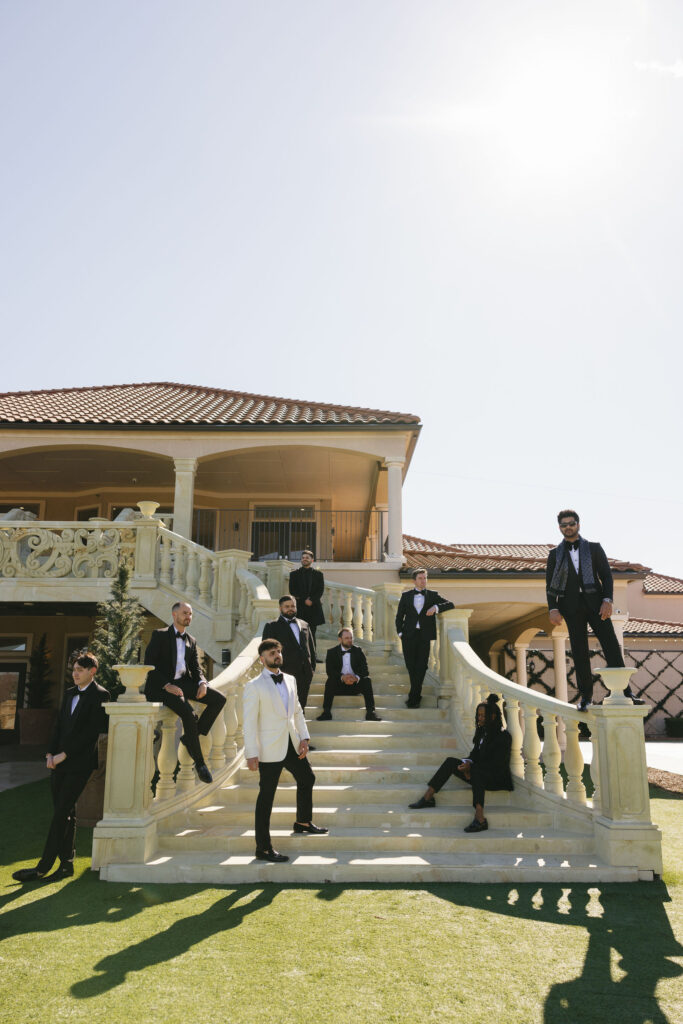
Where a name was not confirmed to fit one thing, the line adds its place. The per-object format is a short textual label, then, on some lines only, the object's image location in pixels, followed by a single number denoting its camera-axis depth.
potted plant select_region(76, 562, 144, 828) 8.52
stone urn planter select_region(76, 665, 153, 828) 7.38
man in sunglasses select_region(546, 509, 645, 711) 6.27
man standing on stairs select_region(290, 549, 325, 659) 9.91
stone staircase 5.24
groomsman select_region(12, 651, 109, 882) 5.50
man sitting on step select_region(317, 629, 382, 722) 8.52
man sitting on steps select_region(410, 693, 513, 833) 6.55
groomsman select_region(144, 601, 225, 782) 6.18
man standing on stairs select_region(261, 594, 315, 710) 7.57
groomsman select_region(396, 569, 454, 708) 8.89
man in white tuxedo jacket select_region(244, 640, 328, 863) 5.52
